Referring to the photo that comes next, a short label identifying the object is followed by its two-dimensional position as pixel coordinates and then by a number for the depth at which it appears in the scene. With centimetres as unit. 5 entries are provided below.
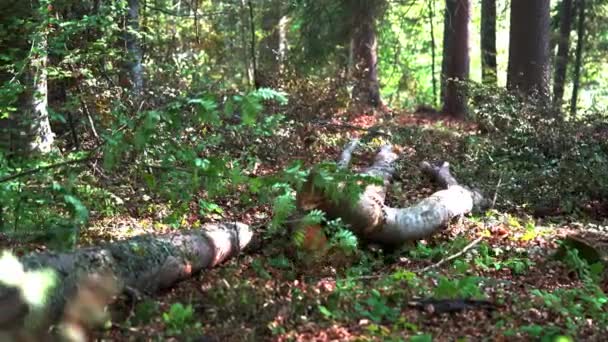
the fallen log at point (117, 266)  367
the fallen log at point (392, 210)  603
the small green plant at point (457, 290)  493
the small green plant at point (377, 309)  457
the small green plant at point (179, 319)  412
